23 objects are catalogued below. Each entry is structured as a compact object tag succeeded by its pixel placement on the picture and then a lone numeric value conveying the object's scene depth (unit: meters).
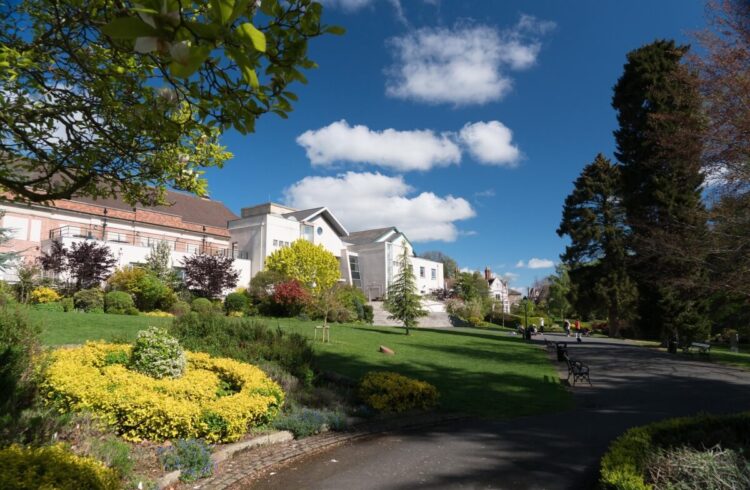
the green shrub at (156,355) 8.57
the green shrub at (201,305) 28.75
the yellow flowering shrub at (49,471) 3.71
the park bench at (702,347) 23.14
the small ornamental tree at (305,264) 37.66
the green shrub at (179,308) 28.65
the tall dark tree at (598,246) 34.59
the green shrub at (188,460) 5.62
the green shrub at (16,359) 6.42
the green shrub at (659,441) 4.89
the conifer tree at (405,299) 28.16
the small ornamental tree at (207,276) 32.81
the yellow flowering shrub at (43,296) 23.62
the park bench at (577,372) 14.20
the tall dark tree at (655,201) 18.03
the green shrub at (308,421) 7.70
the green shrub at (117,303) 24.61
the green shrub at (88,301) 24.06
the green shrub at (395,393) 9.36
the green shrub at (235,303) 32.06
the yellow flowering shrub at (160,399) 6.41
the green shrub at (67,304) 22.67
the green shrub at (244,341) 10.88
